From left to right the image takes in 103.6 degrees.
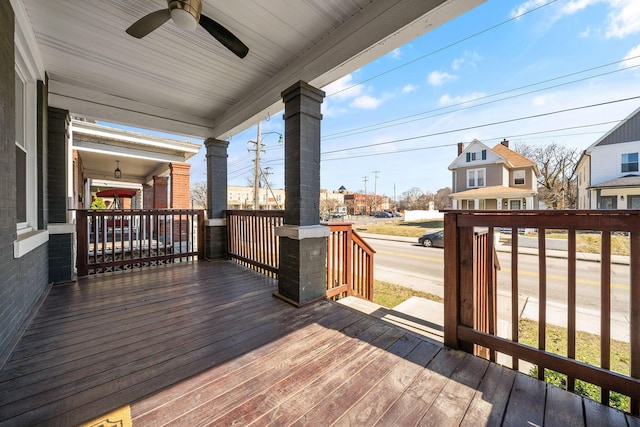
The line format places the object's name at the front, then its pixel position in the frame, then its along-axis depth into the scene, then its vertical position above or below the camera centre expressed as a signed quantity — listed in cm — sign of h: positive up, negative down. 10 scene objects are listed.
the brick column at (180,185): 726 +81
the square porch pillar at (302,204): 284 +9
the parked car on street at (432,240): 1217 -142
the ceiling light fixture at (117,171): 842 +142
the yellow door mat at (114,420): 124 -104
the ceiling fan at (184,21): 196 +157
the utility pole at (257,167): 1452 +264
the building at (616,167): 1057 +192
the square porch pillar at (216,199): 500 +27
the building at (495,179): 1614 +216
